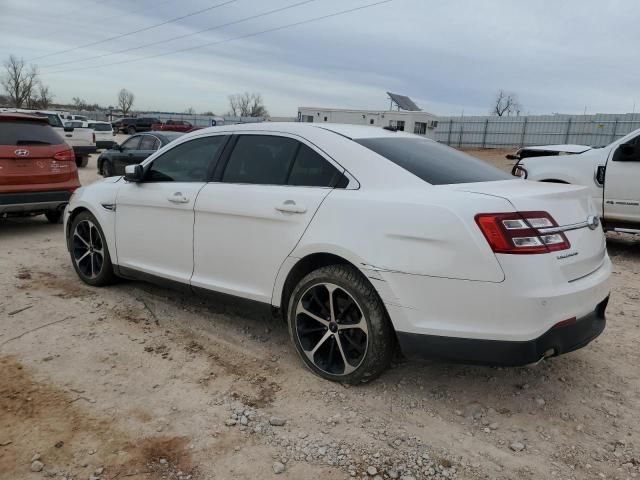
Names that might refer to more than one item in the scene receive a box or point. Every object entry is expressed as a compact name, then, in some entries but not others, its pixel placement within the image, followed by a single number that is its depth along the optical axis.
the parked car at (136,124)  48.91
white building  43.09
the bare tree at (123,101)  106.31
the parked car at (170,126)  41.32
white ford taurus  2.68
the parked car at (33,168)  7.11
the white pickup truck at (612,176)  7.01
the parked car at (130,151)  12.75
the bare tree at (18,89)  76.88
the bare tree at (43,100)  83.44
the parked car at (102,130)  26.58
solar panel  46.18
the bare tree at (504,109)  76.88
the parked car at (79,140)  18.55
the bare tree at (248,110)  91.79
